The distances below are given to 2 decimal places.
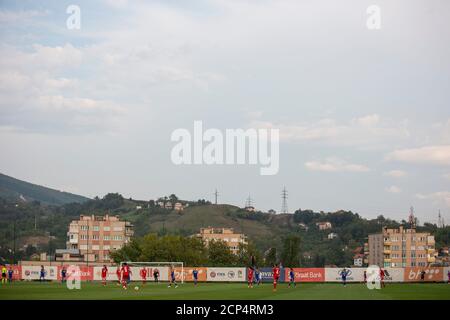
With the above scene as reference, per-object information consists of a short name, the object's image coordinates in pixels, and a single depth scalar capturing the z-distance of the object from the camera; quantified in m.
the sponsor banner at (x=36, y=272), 81.19
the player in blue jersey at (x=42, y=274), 75.86
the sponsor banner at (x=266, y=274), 85.94
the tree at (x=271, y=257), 149.50
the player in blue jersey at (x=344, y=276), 68.50
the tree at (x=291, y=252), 136.50
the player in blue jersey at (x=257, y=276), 73.24
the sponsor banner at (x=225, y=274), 85.88
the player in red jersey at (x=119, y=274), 61.00
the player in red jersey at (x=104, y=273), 61.37
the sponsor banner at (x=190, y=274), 83.21
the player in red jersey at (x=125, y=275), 53.60
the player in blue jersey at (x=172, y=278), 65.31
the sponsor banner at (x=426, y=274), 84.88
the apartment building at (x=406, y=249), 193.38
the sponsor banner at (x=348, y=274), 84.74
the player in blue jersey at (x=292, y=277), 68.66
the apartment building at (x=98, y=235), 192.00
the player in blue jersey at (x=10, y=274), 71.89
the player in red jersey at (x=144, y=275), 67.38
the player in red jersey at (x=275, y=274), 56.86
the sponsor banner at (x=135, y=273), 79.81
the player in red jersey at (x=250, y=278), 64.41
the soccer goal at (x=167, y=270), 81.81
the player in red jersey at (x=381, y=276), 64.41
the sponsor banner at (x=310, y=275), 85.38
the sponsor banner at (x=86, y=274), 79.81
